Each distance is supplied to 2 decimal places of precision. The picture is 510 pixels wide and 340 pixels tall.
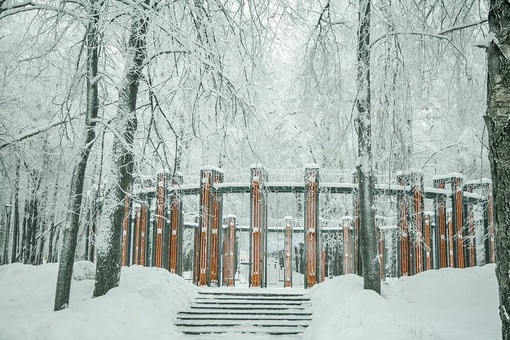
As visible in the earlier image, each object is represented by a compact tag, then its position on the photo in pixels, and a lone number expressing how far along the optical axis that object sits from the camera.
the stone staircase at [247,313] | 9.52
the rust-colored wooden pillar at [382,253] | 18.76
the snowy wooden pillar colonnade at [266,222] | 13.97
